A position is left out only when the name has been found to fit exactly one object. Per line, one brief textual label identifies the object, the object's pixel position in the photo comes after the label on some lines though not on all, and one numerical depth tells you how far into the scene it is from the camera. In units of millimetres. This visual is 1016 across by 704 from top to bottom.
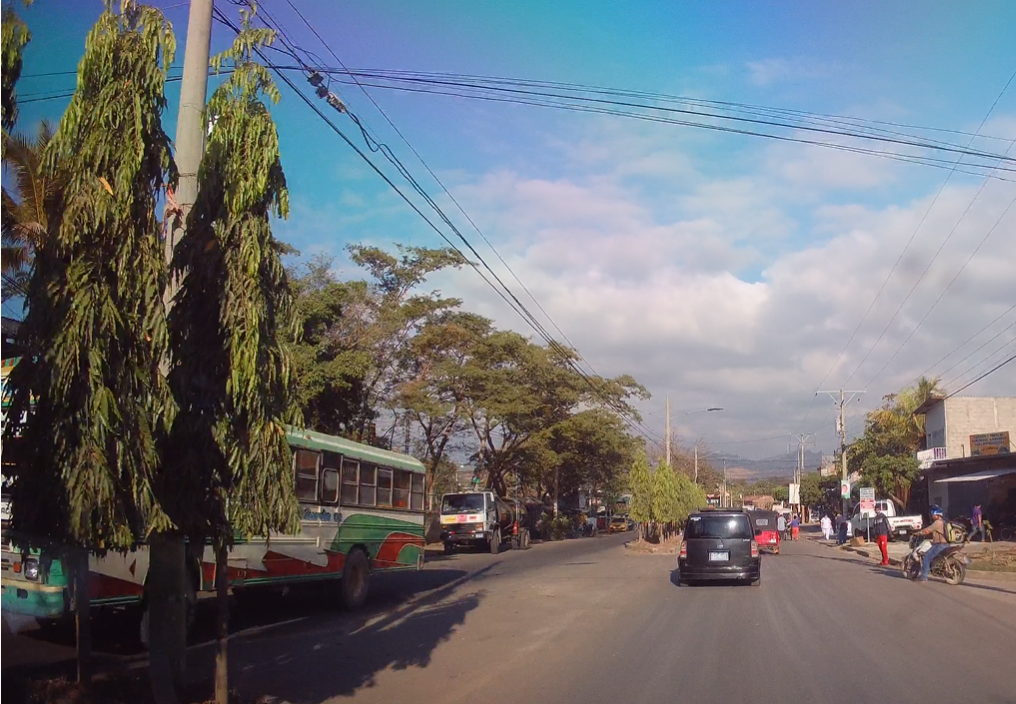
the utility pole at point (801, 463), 96625
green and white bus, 8477
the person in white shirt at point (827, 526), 45625
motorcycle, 19188
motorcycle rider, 19469
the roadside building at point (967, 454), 39594
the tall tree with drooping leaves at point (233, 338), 6141
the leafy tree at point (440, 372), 35281
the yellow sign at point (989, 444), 39719
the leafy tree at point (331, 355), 25953
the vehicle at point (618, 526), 62062
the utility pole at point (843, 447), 52541
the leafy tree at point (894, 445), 49344
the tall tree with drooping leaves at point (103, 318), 5121
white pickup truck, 40500
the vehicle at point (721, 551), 18344
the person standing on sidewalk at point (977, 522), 33781
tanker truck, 33531
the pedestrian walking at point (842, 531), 42062
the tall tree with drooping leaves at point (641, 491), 35969
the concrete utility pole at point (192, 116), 6531
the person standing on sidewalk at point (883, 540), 25531
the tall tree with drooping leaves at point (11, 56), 5215
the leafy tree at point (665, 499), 35875
